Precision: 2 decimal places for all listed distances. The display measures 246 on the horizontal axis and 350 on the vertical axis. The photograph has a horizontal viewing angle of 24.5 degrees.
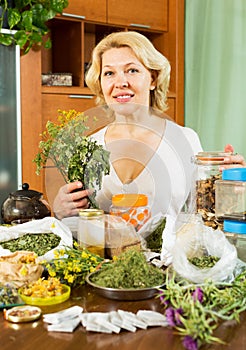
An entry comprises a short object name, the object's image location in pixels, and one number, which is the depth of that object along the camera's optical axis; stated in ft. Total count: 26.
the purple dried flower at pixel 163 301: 3.81
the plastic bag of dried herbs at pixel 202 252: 4.17
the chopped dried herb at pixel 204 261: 4.37
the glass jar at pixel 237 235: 4.65
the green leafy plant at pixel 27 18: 11.56
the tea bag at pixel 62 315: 3.74
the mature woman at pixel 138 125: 7.57
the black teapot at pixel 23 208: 5.94
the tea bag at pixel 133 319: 3.65
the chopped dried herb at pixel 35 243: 5.05
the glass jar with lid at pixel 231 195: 4.75
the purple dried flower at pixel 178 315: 3.54
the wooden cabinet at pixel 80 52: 12.27
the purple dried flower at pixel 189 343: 3.25
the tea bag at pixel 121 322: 3.61
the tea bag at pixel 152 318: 3.67
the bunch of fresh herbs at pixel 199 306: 3.34
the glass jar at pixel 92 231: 5.10
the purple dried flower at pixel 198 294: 3.63
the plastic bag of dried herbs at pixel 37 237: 5.04
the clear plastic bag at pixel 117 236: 5.13
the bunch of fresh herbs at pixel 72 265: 4.52
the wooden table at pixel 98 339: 3.39
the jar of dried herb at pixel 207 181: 5.39
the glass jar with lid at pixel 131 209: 5.34
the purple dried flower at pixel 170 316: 3.55
